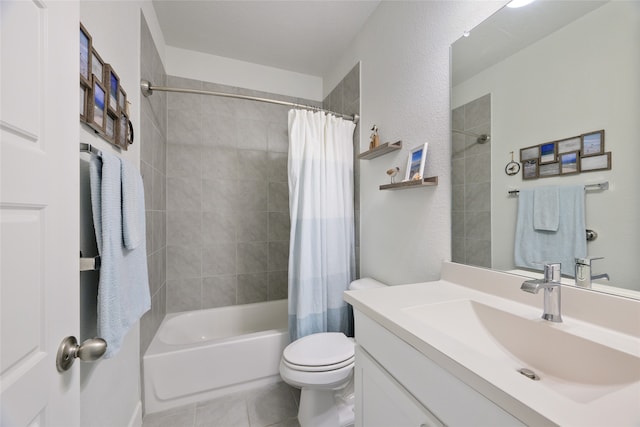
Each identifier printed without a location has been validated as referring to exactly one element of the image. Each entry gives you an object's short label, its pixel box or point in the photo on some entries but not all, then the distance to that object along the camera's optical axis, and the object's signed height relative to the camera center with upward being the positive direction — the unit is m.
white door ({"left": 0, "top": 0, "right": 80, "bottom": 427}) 0.40 +0.02
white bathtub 1.49 -0.96
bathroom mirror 0.67 +0.33
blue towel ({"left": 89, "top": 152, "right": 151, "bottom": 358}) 0.78 -0.11
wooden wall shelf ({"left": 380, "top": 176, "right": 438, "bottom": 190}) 1.20 +0.15
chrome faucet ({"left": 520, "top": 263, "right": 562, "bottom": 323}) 0.69 -0.21
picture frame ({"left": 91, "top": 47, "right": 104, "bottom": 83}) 0.87 +0.55
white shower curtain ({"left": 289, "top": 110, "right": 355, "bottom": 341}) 1.69 -0.05
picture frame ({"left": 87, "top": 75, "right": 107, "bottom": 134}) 0.85 +0.39
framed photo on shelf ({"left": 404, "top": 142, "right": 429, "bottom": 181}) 1.25 +0.27
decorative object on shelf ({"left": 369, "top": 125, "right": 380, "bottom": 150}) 1.64 +0.50
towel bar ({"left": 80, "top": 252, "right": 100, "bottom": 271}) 0.72 -0.14
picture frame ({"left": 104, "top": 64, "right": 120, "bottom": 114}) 0.97 +0.53
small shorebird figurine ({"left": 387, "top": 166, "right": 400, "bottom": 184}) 1.43 +0.24
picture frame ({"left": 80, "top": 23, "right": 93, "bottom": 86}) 0.79 +0.52
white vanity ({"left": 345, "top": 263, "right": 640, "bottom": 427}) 0.42 -0.33
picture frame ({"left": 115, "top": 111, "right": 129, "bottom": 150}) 1.09 +0.39
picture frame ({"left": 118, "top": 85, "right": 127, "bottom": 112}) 1.13 +0.54
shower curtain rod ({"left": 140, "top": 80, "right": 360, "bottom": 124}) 1.49 +0.79
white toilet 1.24 -0.82
